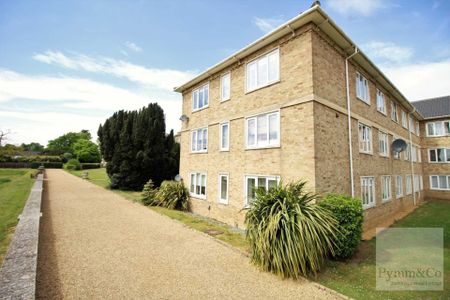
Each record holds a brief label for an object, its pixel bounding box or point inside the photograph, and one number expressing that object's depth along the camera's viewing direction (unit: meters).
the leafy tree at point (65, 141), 83.94
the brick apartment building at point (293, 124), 7.98
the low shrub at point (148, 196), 14.38
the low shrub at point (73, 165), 49.58
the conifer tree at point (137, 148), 20.34
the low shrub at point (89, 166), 52.32
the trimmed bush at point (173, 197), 13.64
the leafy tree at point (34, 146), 102.64
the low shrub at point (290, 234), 5.32
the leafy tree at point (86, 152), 57.59
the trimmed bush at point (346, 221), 6.21
